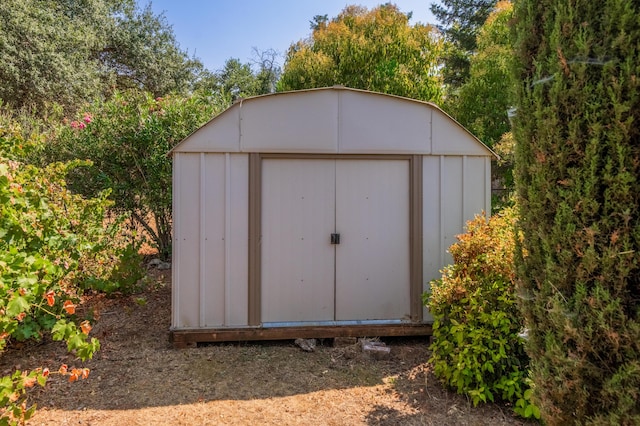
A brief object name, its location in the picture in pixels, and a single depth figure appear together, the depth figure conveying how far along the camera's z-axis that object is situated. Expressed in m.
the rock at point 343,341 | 4.07
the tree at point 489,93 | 8.19
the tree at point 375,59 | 10.51
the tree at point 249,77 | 16.64
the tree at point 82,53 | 10.89
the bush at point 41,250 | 2.18
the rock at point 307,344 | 3.97
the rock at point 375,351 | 3.85
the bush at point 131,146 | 6.14
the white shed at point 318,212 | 3.94
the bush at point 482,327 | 2.95
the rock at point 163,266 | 6.80
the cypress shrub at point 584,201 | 1.53
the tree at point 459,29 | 16.17
